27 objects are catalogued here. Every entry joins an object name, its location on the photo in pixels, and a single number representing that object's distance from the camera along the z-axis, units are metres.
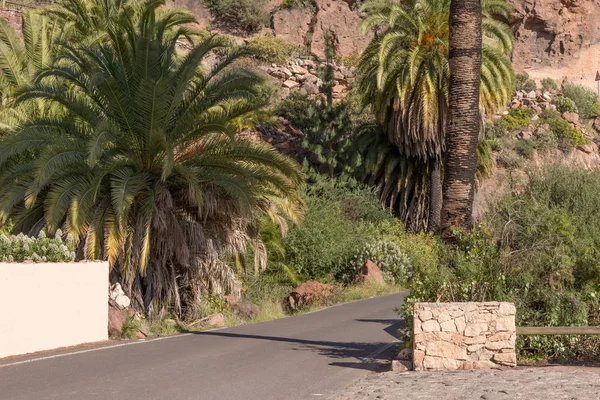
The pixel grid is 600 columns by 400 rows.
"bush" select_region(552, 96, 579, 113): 60.47
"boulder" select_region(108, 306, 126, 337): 18.14
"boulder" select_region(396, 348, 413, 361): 13.48
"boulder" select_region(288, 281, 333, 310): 26.62
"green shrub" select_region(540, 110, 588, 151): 56.81
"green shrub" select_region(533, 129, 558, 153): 54.66
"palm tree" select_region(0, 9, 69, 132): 25.12
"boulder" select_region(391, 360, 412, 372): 12.97
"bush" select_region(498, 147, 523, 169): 52.12
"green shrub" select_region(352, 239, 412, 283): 34.69
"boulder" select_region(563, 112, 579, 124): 59.53
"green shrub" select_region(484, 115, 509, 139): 54.00
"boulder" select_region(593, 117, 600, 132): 62.78
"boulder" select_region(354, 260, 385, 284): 32.72
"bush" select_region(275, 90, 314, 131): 48.03
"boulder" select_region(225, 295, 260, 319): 22.36
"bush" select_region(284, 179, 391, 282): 32.38
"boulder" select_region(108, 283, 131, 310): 19.38
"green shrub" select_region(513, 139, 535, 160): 54.25
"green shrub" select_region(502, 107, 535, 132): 57.53
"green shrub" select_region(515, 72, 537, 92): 61.66
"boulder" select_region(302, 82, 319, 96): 57.56
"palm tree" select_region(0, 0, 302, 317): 19.44
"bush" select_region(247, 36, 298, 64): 60.47
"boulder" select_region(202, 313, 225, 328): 20.94
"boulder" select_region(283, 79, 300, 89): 58.12
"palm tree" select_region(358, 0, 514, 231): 37.84
